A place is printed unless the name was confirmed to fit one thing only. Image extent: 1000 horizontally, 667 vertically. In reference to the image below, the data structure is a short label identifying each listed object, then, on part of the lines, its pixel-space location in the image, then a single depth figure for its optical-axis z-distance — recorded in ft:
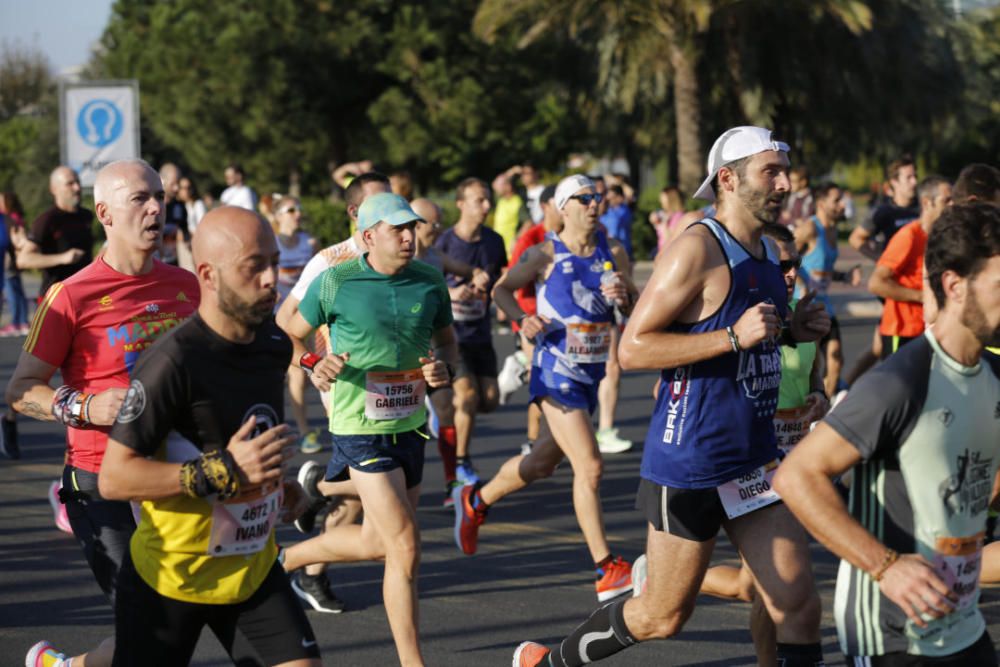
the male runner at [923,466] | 20.75
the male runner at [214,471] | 23.48
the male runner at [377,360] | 38.47
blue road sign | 106.22
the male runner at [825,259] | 77.20
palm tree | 164.96
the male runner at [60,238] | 74.08
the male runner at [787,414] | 33.22
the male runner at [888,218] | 76.64
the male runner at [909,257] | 58.44
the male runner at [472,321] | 63.62
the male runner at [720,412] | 29.66
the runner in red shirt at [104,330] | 31.12
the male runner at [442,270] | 60.70
